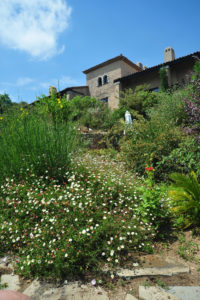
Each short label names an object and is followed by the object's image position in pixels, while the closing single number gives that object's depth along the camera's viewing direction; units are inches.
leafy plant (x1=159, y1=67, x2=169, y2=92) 595.9
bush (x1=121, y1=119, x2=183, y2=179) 216.5
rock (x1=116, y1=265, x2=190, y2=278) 81.7
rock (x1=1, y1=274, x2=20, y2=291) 78.9
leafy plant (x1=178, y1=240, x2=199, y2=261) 92.2
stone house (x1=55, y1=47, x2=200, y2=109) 608.7
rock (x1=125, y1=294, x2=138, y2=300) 71.5
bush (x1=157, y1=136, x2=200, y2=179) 169.5
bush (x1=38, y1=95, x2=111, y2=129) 328.5
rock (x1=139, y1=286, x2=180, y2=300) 70.8
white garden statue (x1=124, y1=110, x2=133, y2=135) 359.6
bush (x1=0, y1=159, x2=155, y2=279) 84.9
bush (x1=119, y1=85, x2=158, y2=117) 561.3
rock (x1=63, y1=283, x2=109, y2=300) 71.8
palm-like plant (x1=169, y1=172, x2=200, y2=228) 111.9
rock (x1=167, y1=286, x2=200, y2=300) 70.1
